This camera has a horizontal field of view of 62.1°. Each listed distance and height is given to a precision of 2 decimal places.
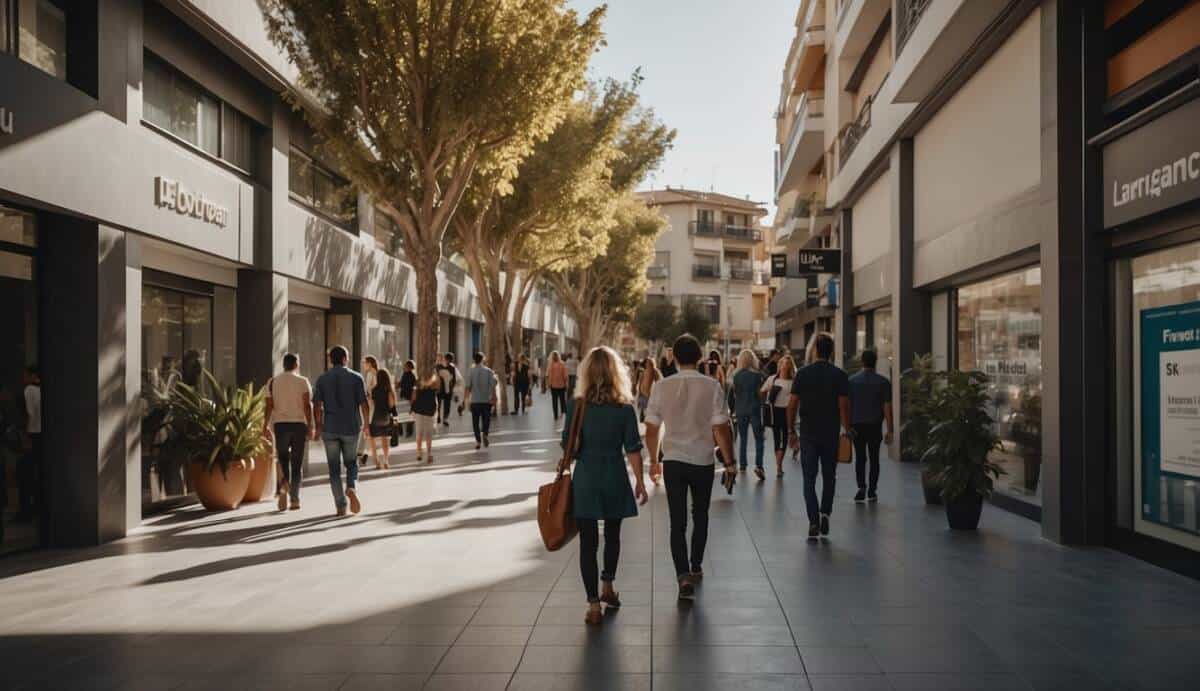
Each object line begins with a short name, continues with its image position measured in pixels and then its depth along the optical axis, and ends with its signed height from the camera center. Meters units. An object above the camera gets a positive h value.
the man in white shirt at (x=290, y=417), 11.13 -0.59
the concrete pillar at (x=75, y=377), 9.20 -0.11
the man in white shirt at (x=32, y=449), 9.06 -0.78
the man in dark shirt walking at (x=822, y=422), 9.33 -0.54
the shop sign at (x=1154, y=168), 7.25 +1.55
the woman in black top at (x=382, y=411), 15.23 -0.73
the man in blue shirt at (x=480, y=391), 18.12 -0.49
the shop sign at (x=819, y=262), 23.98 +2.48
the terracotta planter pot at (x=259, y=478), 12.07 -1.38
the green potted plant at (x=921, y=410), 10.52 -0.49
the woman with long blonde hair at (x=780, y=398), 14.48 -0.51
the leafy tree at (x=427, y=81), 15.13 +4.47
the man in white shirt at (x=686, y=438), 6.86 -0.51
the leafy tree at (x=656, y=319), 75.69 +3.44
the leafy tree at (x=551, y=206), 25.11 +4.11
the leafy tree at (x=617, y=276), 46.34 +4.30
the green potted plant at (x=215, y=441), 11.27 -0.87
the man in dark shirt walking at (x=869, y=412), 12.03 -0.58
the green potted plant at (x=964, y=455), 9.73 -0.89
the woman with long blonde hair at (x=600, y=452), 6.22 -0.55
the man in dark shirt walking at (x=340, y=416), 10.83 -0.56
